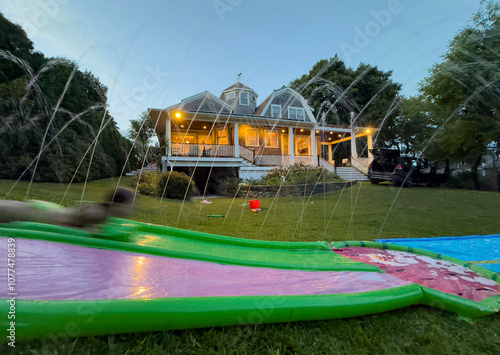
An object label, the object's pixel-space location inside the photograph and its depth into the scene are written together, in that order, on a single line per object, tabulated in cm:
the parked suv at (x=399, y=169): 1495
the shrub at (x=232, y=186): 1343
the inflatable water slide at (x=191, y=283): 154
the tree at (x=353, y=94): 3259
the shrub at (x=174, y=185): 1102
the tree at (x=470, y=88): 1257
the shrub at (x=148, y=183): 1203
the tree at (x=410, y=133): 3036
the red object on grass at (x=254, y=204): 871
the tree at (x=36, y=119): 1338
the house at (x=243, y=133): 1605
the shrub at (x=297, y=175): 1379
